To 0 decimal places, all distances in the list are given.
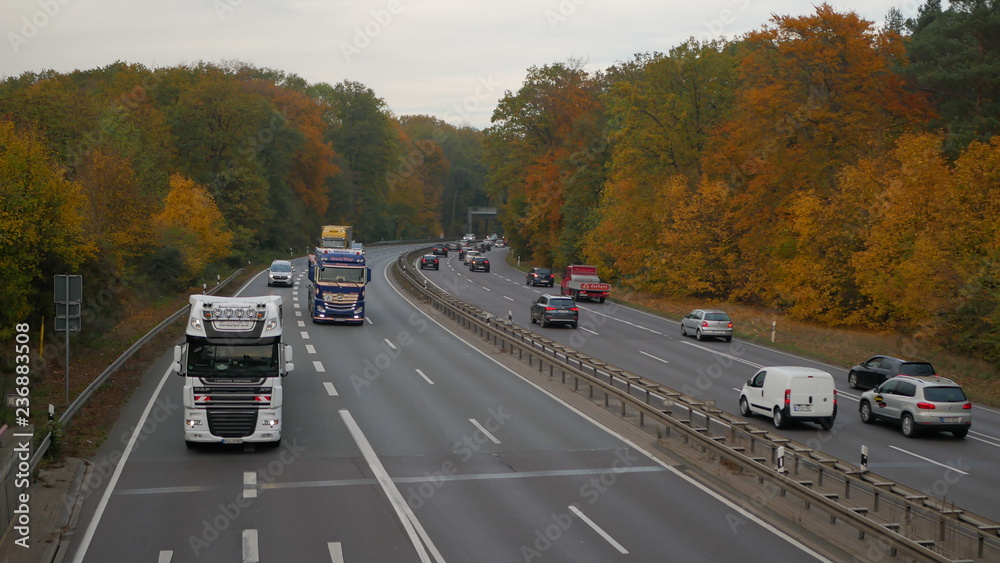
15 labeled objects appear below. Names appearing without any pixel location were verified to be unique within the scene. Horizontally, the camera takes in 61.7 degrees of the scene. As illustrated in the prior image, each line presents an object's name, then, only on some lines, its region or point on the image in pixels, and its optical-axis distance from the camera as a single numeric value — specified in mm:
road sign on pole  19969
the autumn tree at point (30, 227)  23812
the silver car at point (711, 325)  39188
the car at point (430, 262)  79812
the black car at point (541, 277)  66625
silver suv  21531
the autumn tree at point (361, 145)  126875
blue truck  38562
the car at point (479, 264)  80375
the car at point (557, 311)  41156
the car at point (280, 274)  56250
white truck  16984
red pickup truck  56250
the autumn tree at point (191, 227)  52875
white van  21656
